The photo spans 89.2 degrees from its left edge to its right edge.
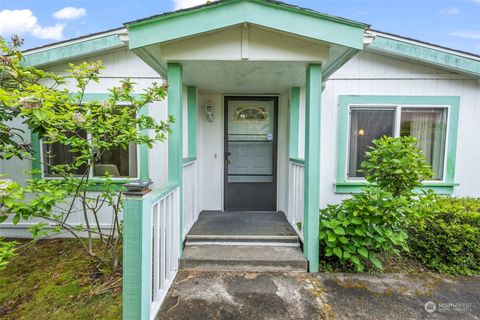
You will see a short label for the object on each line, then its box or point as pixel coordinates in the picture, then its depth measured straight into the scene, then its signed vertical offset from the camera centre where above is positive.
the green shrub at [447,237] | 2.77 -1.06
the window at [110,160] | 3.82 -0.29
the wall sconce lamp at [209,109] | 4.20 +0.60
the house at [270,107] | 2.32 +0.59
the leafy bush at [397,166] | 2.65 -0.22
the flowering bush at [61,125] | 1.87 +0.17
